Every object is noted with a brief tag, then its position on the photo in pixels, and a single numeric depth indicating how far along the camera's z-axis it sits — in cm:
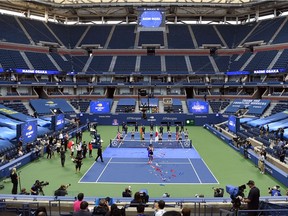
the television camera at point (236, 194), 893
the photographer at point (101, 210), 672
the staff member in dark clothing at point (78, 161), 1840
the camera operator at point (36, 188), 1309
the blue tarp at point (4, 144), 2115
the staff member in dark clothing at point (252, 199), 864
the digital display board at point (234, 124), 2942
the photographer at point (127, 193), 1224
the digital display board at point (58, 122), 3141
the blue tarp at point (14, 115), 3435
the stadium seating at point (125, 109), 4891
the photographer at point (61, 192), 1244
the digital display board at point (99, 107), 4925
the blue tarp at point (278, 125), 2934
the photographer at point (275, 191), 1314
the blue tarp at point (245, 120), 3591
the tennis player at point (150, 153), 2138
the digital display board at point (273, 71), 4697
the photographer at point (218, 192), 1254
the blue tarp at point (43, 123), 3203
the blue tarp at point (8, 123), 2777
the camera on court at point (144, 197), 977
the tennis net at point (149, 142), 2812
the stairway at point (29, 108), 4487
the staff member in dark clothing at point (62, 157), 2050
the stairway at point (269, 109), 4316
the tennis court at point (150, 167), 1756
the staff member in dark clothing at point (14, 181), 1431
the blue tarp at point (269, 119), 3271
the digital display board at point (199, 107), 4862
